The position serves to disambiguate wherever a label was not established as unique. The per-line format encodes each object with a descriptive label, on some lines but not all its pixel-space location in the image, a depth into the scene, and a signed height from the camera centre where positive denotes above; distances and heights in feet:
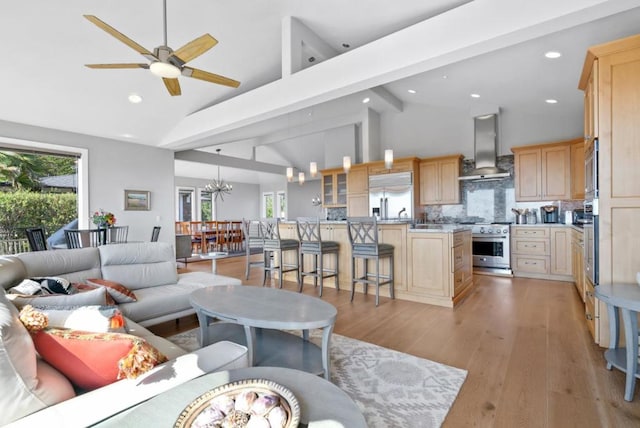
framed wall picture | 19.83 +0.94
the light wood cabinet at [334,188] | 24.98 +2.09
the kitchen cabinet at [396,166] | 21.24 +3.28
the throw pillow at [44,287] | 6.07 -1.48
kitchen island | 12.33 -2.10
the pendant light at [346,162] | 17.60 +2.87
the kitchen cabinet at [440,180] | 20.48 +2.18
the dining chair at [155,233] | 18.54 -1.15
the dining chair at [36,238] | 12.78 -0.94
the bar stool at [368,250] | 12.79 -1.57
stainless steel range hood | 19.49 +4.03
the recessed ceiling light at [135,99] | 16.03 +6.02
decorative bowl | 2.77 -1.81
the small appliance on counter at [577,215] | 16.55 -0.20
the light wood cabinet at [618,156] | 7.59 +1.37
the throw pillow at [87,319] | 4.26 -1.46
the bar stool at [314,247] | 14.57 -1.62
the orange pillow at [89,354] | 3.67 -1.65
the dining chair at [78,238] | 13.82 -1.03
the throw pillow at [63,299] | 5.28 -1.53
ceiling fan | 8.37 +4.30
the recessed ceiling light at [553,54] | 11.64 +5.94
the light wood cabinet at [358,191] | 23.32 +1.68
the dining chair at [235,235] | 31.45 -2.17
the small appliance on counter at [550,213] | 17.85 -0.09
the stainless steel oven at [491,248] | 17.84 -2.08
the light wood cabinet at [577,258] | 12.78 -2.13
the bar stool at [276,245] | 15.93 -1.65
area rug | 5.68 -3.67
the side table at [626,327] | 6.01 -2.40
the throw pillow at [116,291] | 8.19 -2.02
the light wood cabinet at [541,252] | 16.38 -2.19
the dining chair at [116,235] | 16.42 -1.14
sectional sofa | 2.99 -1.92
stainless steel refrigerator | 21.47 +1.24
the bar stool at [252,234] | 17.26 -1.15
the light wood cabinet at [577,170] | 16.15 +2.20
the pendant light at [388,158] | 15.88 +2.80
